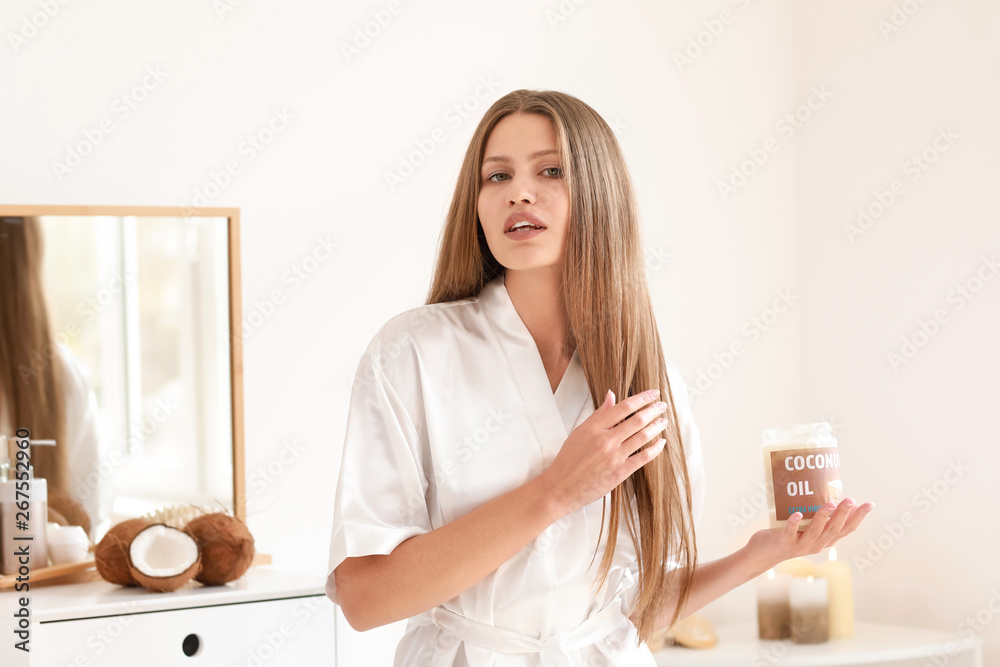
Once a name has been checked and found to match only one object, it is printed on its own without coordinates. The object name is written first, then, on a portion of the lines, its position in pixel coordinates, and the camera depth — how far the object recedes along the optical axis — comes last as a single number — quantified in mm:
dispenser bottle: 2892
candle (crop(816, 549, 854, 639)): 3407
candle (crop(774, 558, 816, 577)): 3396
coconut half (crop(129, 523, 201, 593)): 2833
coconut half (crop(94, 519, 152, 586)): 2869
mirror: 3010
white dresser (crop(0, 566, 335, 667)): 2716
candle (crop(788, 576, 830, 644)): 3376
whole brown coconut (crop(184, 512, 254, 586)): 2879
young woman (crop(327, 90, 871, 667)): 2361
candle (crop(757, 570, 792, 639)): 3415
